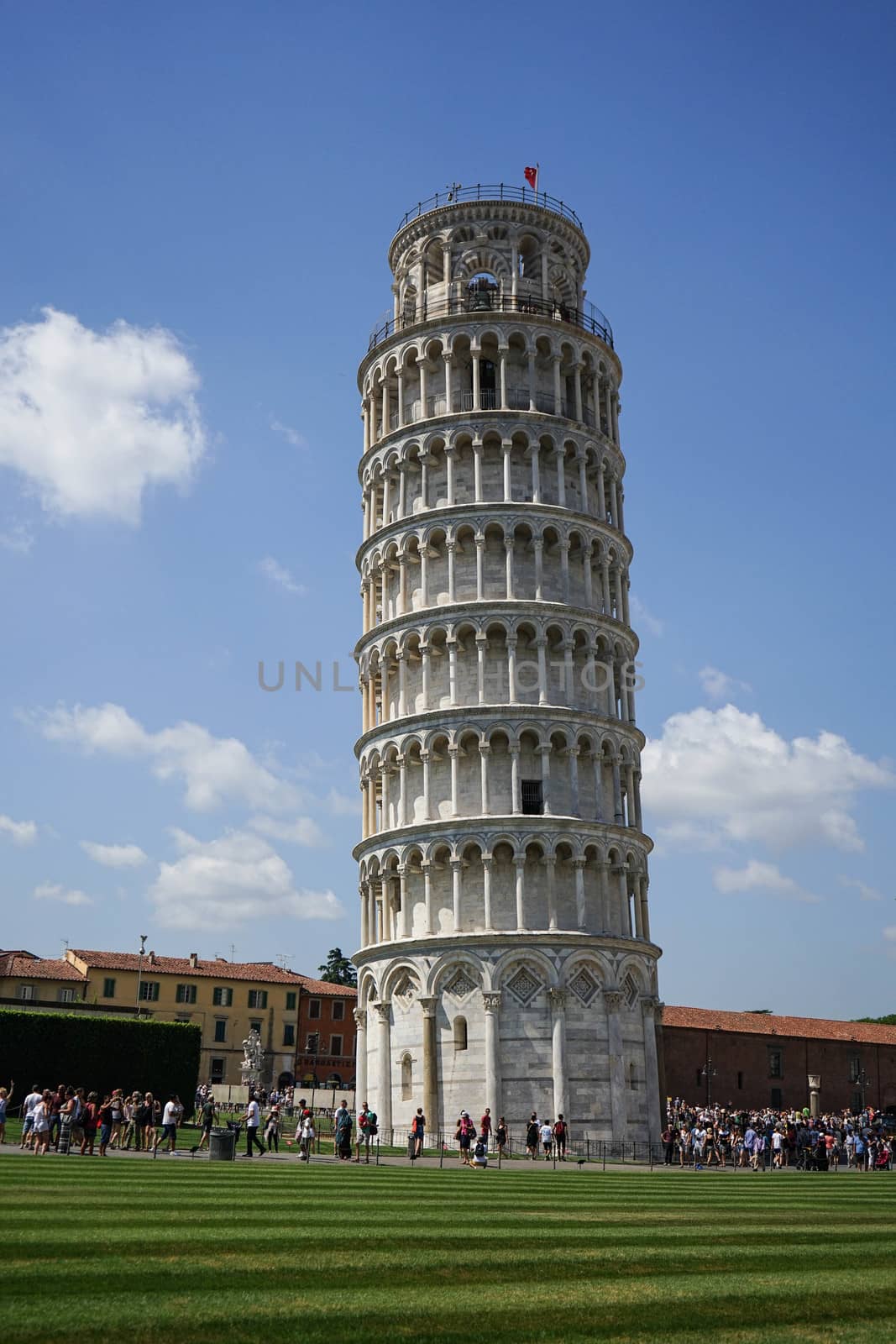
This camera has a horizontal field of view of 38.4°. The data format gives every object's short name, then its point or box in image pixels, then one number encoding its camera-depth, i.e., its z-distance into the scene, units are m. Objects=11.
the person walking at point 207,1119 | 37.53
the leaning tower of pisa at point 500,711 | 51.09
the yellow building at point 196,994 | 96.19
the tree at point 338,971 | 130.75
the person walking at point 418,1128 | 39.84
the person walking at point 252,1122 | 36.31
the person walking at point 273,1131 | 40.12
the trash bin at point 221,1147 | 33.25
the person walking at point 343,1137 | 38.03
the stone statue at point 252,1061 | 66.81
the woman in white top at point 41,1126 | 31.16
